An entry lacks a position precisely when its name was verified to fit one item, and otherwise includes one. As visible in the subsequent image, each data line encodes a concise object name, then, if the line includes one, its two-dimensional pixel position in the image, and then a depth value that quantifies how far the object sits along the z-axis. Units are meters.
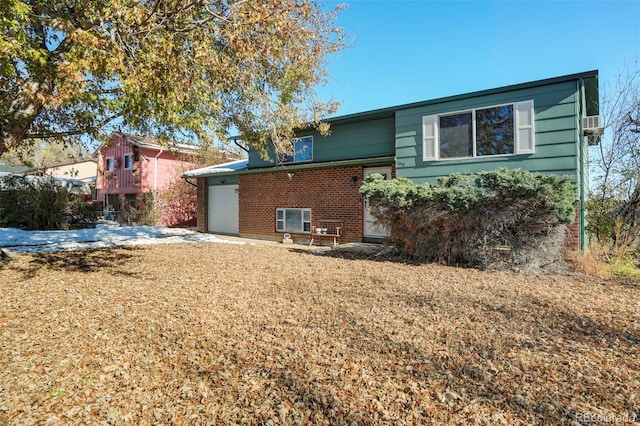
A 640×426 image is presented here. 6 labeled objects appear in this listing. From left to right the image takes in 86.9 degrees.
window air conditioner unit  8.28
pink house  19.38
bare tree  9.20
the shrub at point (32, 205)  13.24
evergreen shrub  6.45
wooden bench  11.44
